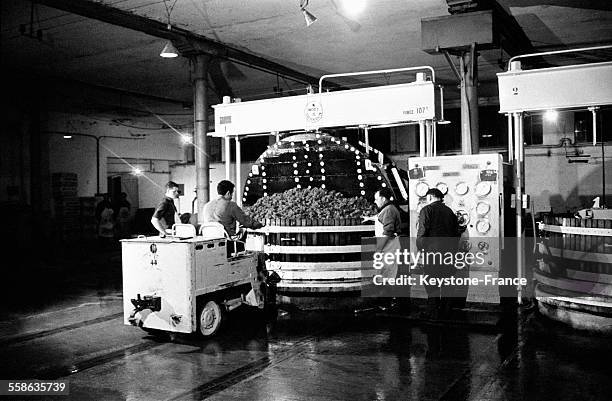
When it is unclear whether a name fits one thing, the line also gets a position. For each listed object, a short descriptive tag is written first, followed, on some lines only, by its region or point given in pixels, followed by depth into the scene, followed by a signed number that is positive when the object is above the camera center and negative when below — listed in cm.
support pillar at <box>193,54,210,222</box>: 1371 +206
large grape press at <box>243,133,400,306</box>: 880 -18
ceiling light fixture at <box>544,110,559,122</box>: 1877 +258
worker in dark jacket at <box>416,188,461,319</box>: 781 -56
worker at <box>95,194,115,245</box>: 1748 -73
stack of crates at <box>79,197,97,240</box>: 2152 -53
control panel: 843 +6
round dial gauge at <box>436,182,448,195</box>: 871 +11
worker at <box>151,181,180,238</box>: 852 -17
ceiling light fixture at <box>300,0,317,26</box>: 895 +294
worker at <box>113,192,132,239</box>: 1981 -49
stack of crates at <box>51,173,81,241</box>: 2097 -9
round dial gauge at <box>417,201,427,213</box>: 894 -15
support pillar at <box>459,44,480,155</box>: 966 +144
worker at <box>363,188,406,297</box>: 854 -50
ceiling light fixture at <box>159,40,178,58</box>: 1136 +304
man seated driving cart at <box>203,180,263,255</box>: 806 -20
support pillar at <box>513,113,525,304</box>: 861 -10
